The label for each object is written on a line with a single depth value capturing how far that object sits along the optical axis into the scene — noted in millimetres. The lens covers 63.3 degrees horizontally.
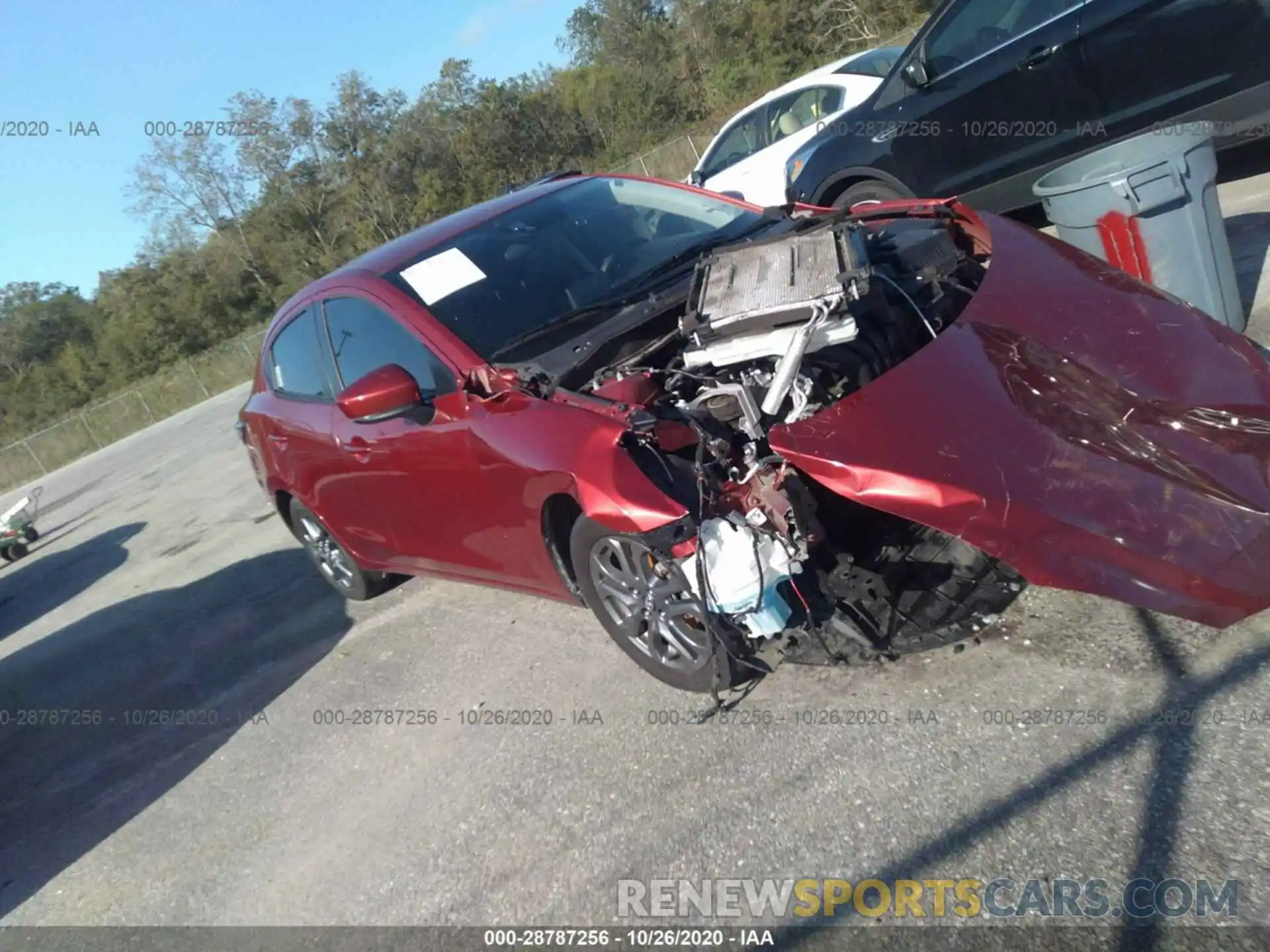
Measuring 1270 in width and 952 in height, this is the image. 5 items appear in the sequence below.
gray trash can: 4598
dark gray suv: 5633
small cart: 13000
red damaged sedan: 2828
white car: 9695
